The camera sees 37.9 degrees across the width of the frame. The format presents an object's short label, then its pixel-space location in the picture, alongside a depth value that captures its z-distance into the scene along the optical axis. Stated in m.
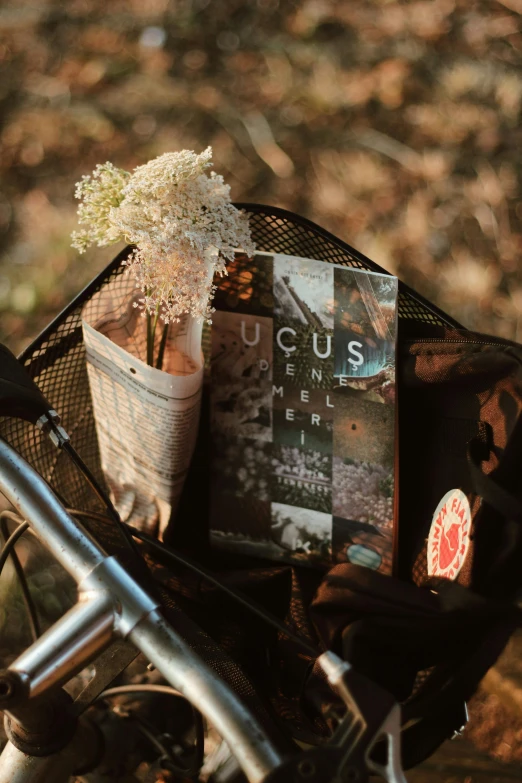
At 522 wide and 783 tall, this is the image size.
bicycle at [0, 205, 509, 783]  0.43
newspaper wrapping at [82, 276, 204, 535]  0.68
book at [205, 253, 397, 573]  0.67
